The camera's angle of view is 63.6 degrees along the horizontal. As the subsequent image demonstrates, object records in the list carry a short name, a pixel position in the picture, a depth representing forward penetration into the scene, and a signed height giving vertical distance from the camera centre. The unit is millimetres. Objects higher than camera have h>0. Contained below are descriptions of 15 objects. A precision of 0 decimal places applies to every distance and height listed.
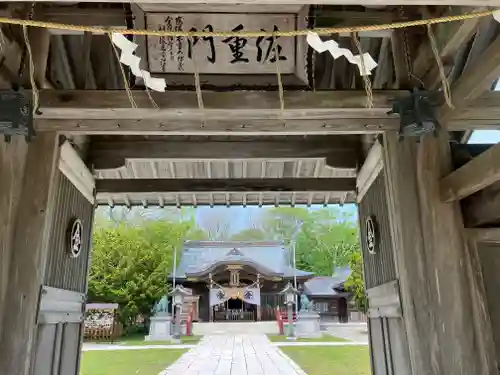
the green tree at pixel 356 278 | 18109 +1141
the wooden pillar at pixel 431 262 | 2420 +247
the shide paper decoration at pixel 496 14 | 1670 +1146
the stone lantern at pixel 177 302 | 17383 +252
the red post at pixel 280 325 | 19219 -887
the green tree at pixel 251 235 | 44031 +7621
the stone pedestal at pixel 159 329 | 16891 -843
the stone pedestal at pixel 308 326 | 17484 -875
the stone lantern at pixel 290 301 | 17500 +210
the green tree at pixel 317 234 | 34250 +6585
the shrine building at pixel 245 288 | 24078 +1084
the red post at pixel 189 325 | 19422 -837
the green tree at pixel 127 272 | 18016 +1629
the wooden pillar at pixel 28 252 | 2393 +359
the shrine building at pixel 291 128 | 2459 +1201
